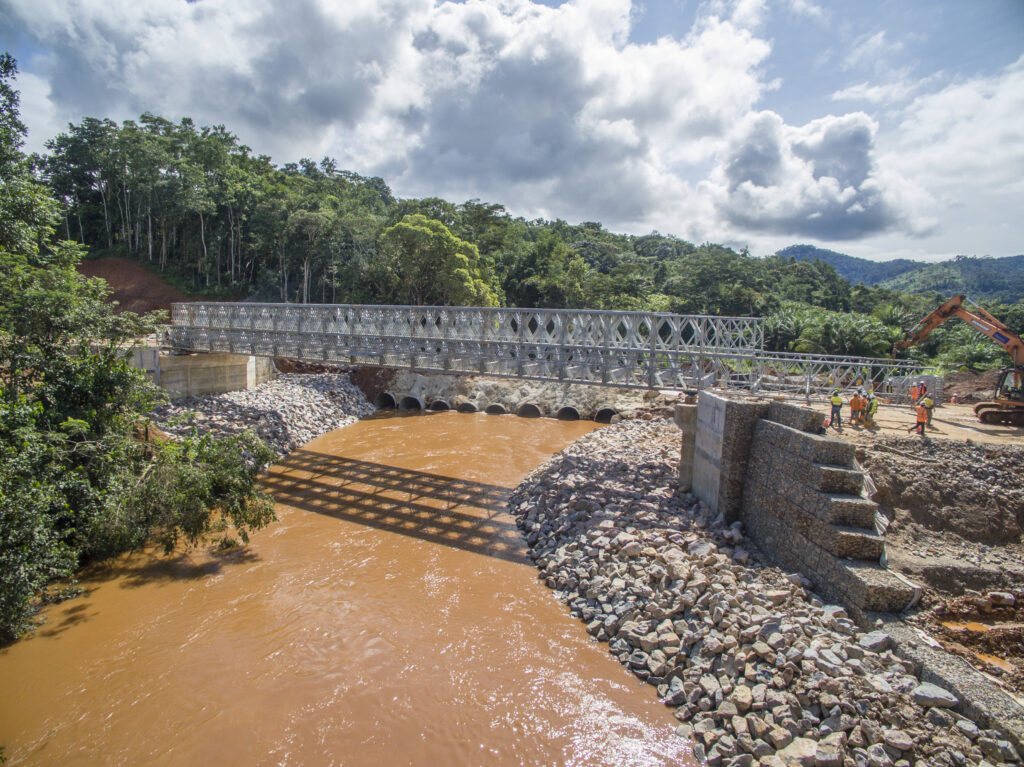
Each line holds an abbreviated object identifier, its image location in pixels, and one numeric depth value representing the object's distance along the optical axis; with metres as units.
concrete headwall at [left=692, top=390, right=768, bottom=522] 12.75
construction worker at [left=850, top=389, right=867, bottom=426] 16.04
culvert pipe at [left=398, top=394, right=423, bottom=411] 32.69
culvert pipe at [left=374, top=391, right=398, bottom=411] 32.84
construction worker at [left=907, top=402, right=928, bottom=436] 14.87
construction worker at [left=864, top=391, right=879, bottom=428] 15.92
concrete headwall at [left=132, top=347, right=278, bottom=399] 24.80
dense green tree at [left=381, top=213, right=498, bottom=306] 35.91
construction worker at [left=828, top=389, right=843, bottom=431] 15.57
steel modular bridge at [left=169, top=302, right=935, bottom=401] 16.36
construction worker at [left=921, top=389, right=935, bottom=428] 14.75
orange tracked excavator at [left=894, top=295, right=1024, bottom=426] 17.41
